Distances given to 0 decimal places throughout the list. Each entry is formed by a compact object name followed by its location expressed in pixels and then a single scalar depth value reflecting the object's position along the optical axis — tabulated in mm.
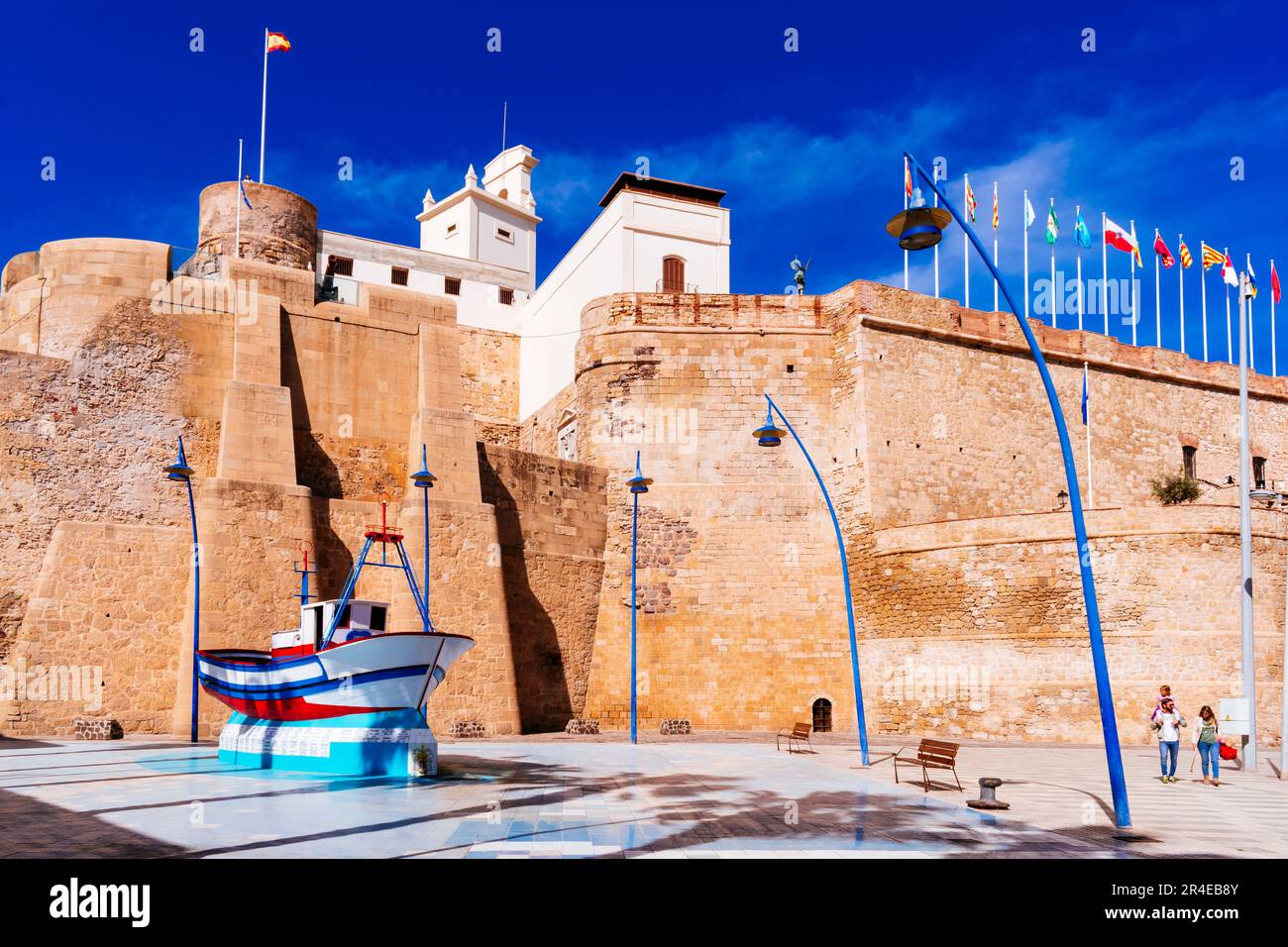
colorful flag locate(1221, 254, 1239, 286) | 26562
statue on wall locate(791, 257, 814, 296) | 37031
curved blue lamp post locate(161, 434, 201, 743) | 20028
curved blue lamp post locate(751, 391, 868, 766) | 17844
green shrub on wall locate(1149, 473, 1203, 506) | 33000
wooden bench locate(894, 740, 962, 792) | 14492
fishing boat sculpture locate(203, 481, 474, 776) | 15219
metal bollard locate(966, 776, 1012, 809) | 12289
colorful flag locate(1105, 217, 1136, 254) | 30297
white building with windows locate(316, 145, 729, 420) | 32906
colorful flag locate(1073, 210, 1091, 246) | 33375
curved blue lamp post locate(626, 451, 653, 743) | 23906
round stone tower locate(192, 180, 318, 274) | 31800
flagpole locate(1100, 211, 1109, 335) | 33647
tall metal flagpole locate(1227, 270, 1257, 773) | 16953
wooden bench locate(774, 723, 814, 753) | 20594
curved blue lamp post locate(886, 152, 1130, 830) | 11195
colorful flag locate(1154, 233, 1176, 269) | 31828
